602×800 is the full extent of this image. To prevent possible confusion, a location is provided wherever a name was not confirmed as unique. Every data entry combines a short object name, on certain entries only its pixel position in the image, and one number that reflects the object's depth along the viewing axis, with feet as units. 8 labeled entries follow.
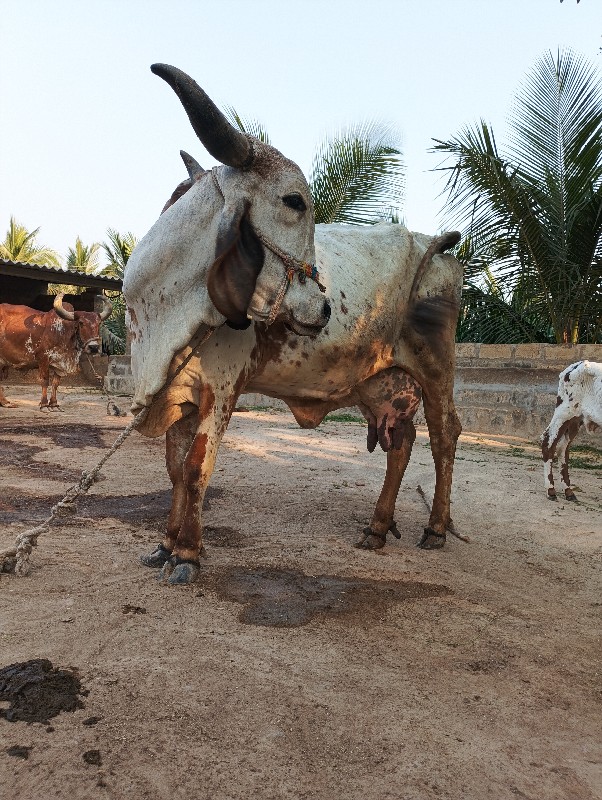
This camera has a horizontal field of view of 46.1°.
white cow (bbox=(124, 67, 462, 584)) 10.44
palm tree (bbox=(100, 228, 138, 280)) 81.35
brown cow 38.88
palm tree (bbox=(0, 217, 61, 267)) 107.86
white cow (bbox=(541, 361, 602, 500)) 21.62
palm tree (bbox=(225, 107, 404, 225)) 41.11
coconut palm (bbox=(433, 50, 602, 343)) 35.17
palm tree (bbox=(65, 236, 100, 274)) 116.16
